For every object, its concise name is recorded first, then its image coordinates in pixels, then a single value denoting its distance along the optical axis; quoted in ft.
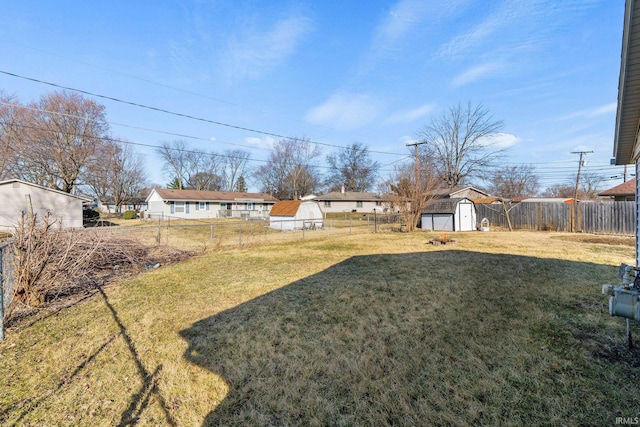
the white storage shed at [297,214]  64.95
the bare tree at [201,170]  160.45
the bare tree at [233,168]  167.94
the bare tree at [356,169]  164.35
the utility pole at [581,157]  89.16
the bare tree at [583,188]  144.87
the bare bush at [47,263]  15.72
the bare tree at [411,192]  55.52
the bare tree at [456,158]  105.50
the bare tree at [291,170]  146.10
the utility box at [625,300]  8.99
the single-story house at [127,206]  142.35
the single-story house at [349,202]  129.18
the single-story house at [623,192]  59.93
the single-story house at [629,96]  9.78
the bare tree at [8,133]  75.51
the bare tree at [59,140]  77.92
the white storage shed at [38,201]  58.13
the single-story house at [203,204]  102.01
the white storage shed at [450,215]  57.52
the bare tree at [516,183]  149.22
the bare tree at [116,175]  95.55
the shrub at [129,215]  107.55
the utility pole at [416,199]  55.42
